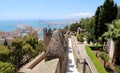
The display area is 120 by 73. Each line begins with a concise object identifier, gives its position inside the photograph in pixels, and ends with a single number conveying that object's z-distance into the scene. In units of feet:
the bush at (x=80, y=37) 50.34
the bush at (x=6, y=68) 23.43
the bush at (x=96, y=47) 41.52
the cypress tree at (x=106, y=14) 38.68
